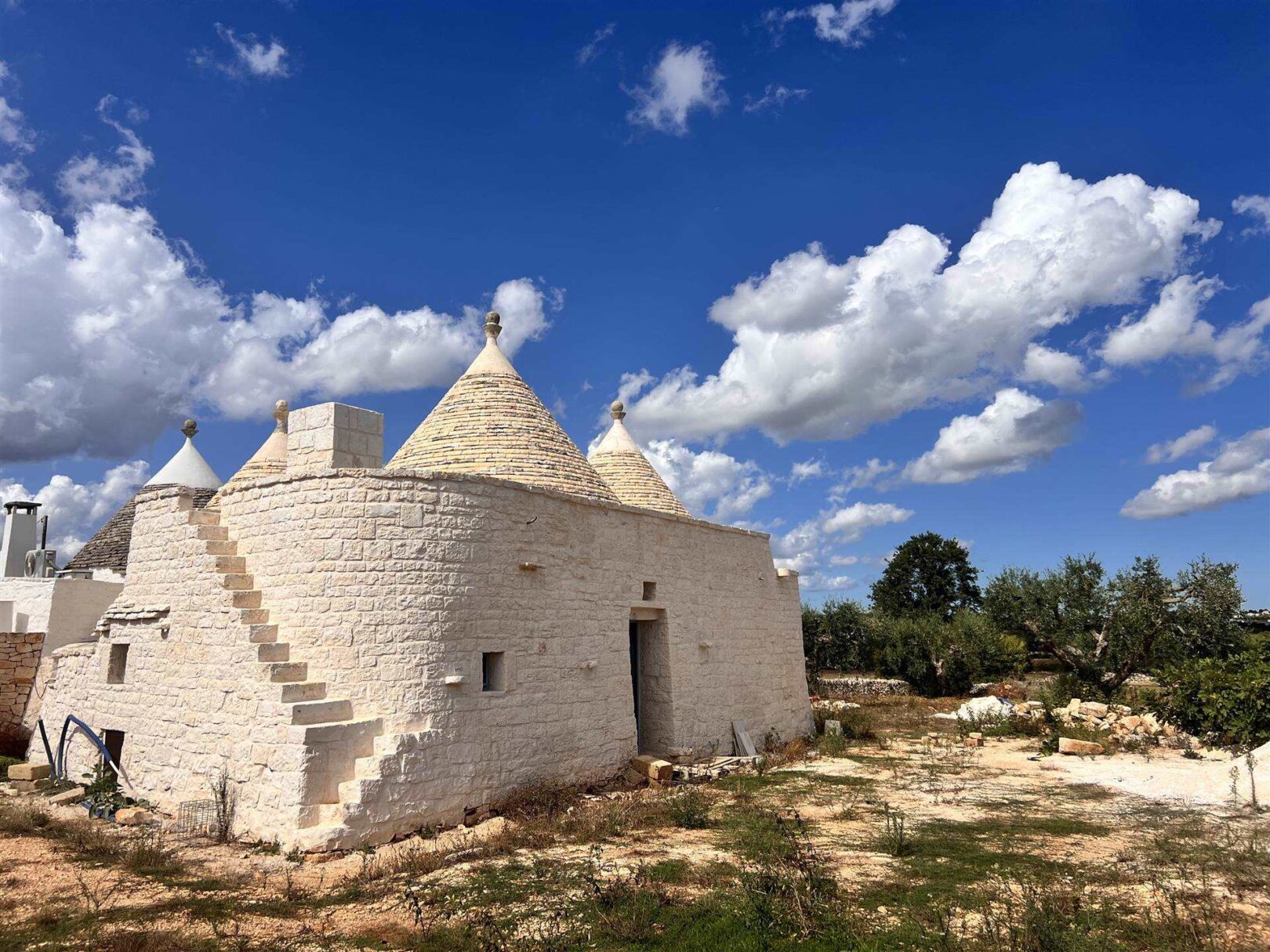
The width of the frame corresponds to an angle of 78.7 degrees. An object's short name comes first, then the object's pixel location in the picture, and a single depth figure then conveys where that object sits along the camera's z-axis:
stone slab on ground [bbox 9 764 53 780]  10.05
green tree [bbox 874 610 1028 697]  24.09
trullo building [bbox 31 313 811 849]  7.62
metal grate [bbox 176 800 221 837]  7.73
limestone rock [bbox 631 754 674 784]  10.18
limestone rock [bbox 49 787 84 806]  9.11
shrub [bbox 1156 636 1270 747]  11.53
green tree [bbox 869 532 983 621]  38.50
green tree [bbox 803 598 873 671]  28.34
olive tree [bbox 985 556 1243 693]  20.00
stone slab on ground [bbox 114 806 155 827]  8.13
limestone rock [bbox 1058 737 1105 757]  12.49
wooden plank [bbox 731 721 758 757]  12.39
